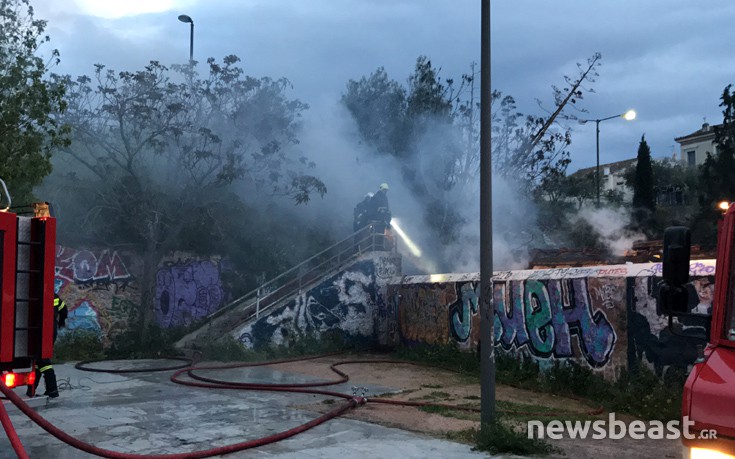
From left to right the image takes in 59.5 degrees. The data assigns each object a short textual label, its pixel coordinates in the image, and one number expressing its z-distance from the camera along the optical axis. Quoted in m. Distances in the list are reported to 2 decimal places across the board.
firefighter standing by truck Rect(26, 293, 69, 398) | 9.38
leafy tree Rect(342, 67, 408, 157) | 25.58
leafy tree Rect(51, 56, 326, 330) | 18.53
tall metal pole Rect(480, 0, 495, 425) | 7.82
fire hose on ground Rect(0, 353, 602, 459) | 5.72
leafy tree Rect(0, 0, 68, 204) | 13.30
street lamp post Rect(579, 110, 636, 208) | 18.41
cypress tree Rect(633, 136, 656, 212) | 33.44
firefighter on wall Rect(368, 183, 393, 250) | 19.30
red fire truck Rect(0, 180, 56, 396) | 5.82
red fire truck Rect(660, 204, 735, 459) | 3.28
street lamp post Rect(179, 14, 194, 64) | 19.27
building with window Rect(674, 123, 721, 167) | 58.25
